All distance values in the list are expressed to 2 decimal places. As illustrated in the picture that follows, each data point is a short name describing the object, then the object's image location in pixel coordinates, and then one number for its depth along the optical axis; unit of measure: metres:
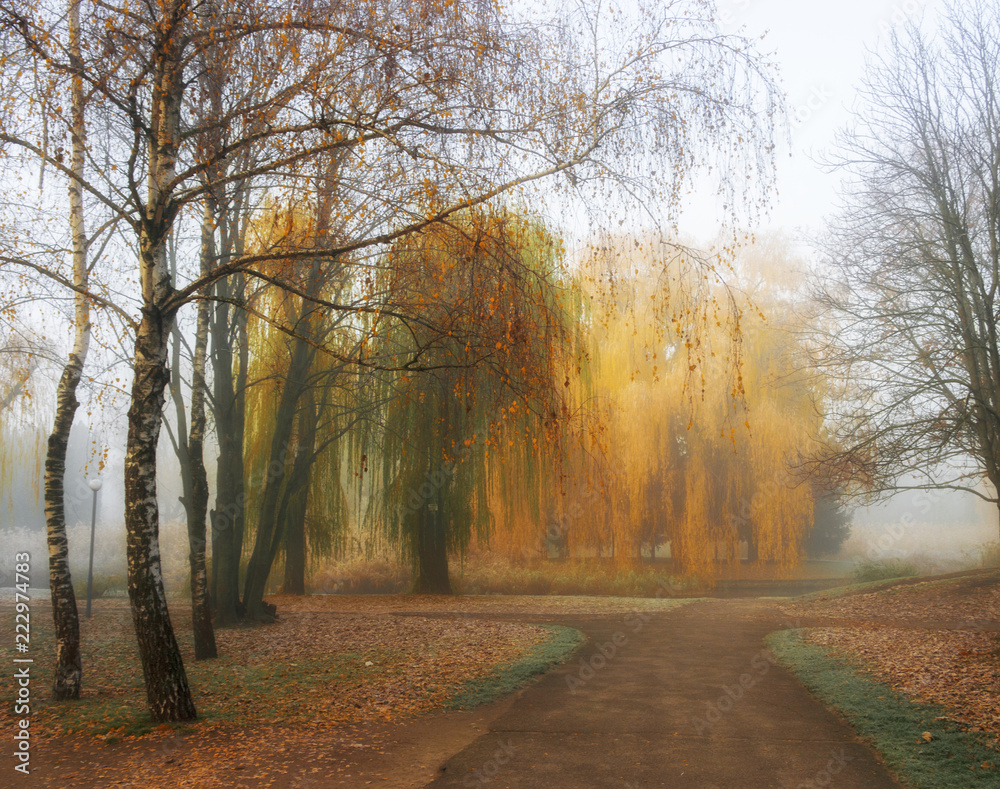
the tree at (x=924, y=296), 10.67
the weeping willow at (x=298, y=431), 11.65
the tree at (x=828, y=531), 25.22
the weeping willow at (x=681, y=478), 18.83
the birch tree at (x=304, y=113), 5.16
